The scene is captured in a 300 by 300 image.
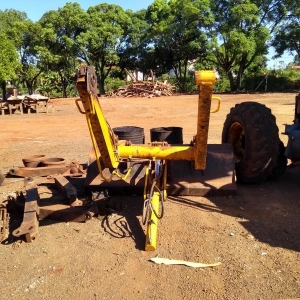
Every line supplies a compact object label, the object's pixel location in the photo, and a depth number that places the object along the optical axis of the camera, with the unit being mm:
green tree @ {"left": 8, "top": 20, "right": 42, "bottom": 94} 33781
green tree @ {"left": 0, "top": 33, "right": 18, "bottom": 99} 24125
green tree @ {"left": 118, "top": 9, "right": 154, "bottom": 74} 34594
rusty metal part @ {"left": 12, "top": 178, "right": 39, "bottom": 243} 3699
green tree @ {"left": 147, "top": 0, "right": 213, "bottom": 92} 29906
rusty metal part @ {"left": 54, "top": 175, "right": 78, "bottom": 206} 4520
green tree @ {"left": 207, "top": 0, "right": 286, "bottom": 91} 28172
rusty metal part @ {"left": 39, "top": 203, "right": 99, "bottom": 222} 4168
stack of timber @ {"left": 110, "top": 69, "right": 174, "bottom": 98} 27220
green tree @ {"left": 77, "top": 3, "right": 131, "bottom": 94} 32844
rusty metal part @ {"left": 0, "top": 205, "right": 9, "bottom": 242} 3929
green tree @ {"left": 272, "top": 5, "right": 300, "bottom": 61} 29797
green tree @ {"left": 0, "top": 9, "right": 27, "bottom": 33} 40525
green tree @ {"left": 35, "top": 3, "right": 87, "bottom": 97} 32688
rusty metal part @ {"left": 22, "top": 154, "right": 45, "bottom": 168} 6430
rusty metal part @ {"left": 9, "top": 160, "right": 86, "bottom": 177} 6000
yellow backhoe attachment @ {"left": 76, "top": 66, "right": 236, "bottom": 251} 3203
